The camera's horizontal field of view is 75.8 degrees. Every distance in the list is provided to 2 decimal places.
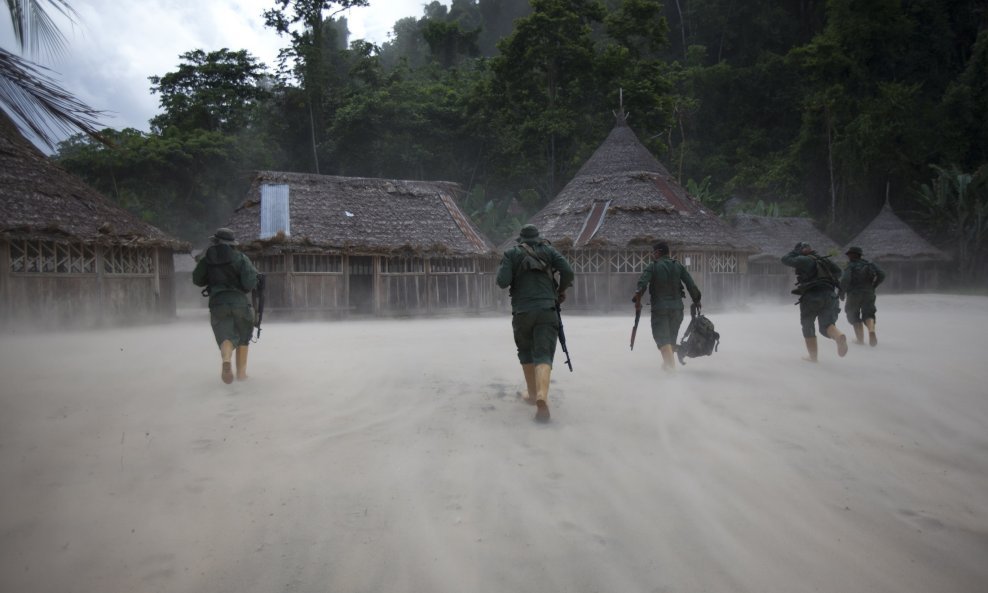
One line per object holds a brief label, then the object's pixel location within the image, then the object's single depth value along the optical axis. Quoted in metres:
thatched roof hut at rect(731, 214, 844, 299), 27.55
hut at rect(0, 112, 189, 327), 13.58
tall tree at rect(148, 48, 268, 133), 32.16
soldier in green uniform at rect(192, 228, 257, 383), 6.64
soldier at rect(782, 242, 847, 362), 8.20
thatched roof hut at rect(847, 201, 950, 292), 29.14
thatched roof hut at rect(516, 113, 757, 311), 19.72
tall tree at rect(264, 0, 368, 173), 33.62
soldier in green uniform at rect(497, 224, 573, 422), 5.59
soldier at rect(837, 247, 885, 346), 9.69
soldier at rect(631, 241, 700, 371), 7.39
